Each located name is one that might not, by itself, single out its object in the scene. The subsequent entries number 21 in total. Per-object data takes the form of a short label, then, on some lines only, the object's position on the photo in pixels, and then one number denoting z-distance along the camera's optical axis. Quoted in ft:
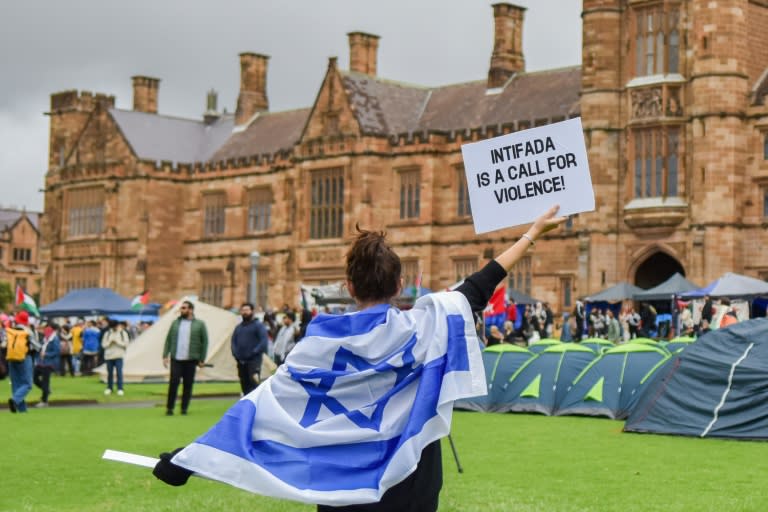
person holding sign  18.84
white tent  114.42
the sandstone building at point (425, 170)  146.51
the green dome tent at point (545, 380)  74.38
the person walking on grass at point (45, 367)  81.20
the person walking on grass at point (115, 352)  92.63
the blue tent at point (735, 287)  118.83
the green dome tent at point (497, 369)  77.41
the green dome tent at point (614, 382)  69.87
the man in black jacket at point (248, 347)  68.64
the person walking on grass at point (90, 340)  121.49
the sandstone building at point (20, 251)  385.70
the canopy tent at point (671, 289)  129.39
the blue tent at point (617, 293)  137.69
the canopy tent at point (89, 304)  152.76
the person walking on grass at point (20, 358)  69.46
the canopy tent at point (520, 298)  149.93
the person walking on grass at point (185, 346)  69.00
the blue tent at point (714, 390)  56.24
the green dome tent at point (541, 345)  81.43
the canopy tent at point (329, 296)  134.61
